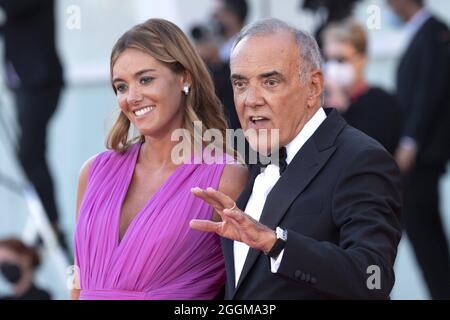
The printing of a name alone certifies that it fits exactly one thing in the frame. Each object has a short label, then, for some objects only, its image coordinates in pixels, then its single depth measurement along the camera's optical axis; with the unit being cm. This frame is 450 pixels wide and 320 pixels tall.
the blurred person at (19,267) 1151
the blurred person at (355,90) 1041
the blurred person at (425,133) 1207
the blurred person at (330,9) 1284
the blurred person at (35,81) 1337
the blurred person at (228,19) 1290
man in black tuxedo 549
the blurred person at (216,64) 1125
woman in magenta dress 683
